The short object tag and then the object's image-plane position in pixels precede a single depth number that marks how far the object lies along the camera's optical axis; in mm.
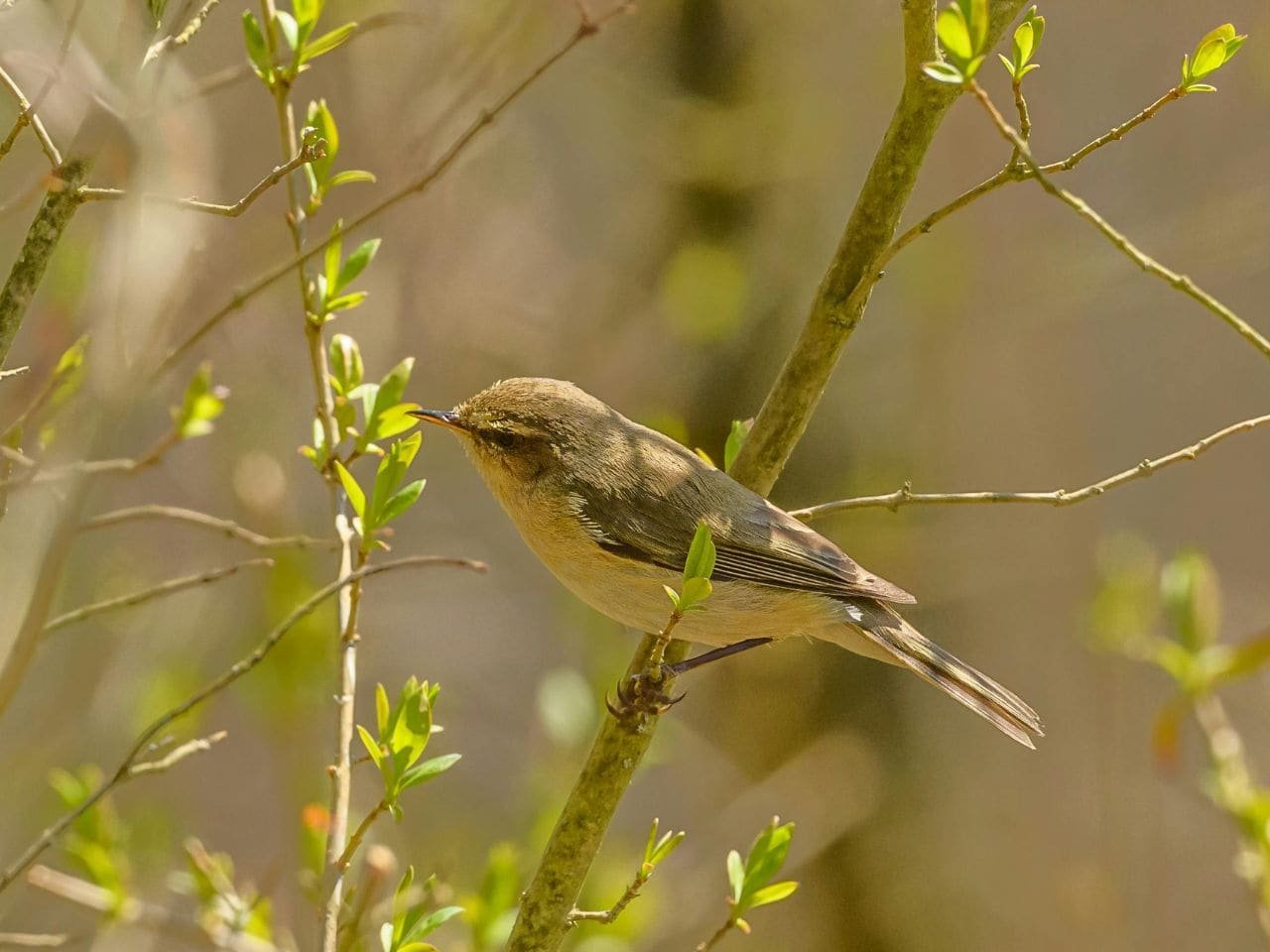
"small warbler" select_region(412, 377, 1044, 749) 6102
